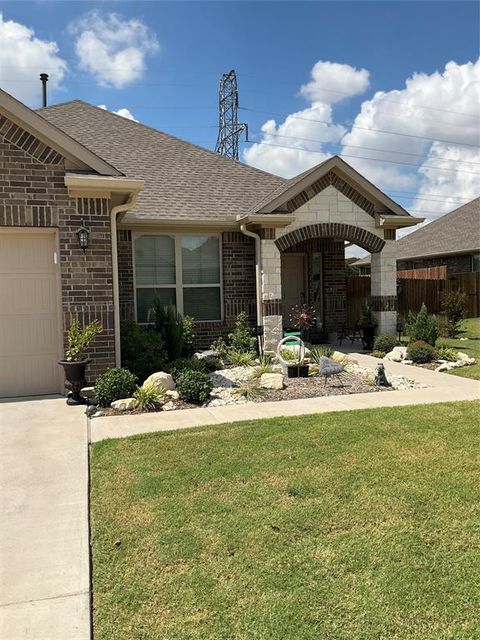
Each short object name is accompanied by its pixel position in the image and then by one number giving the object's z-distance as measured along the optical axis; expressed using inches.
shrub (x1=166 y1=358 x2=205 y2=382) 322.3
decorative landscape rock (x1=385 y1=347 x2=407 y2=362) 430.6
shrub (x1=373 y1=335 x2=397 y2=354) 462.3
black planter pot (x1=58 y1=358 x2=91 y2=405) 289.9
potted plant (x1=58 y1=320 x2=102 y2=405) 290.7
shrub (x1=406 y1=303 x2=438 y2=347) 449.7
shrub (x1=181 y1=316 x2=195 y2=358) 418.4
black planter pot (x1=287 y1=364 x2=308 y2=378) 365.4
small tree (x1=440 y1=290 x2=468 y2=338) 573.9
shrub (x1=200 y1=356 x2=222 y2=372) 394.6
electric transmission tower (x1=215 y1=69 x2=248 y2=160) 1494.8
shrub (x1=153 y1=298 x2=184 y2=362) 397.4
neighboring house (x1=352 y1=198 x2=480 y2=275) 965.2
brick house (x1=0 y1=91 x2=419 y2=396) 303.4
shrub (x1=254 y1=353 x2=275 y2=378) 362.1
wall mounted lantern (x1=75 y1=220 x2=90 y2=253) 305.4
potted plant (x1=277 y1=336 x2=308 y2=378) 365.7
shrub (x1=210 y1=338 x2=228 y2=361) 431.8
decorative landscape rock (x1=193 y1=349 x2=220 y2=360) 411.8
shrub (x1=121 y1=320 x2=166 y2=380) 344.5
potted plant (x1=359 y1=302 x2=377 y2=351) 491.2
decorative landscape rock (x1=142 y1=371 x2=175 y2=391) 303.4
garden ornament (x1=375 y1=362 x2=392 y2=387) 330.0
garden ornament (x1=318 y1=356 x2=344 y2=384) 322.3
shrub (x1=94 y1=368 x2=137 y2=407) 285.9
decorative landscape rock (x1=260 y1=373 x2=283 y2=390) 324.5
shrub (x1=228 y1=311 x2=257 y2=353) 447.6
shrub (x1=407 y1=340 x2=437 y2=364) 413.1
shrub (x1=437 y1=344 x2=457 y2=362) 419.9
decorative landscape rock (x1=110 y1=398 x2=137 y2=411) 278.8
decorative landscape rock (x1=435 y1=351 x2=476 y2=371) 390.6
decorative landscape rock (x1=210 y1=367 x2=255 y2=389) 344.8
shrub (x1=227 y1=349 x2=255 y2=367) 412.2
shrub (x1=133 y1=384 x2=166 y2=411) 280.7
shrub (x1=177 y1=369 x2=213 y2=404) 293.6
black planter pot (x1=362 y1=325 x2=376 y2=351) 490.9
